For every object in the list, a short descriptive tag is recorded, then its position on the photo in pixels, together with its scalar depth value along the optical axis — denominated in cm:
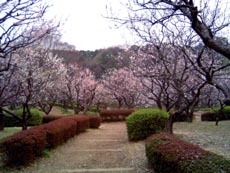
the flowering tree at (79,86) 2713
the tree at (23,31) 740
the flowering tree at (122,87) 3062
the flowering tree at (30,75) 1345
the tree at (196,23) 397
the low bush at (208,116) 2527
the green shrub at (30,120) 2092
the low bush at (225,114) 2552
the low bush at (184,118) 2205
